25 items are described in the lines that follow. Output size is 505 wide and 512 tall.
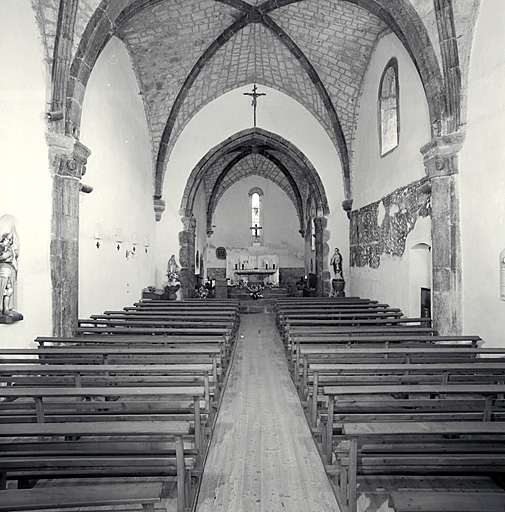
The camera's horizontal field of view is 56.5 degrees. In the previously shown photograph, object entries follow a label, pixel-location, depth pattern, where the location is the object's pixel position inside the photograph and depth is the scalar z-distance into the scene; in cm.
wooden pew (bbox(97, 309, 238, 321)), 1007
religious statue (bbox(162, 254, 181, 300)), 1584
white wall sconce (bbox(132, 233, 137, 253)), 1366
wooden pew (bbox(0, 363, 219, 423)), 473
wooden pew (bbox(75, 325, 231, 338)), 780
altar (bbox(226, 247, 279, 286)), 2467
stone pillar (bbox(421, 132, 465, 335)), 848
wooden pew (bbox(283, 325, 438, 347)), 756
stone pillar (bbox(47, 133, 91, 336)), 813
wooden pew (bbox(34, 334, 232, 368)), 666
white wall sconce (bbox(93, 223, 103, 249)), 1038
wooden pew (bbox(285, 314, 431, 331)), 898
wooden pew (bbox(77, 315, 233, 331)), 877
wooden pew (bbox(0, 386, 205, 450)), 384
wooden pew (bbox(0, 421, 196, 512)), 308
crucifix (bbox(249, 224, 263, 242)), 2912
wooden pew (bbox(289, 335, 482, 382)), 616
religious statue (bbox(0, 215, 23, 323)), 659
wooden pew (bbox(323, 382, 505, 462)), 390
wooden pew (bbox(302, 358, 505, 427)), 473
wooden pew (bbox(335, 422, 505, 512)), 317
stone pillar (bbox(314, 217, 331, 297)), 1708
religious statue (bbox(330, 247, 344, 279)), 1645
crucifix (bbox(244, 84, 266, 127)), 1625
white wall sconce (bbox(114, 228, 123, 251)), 1196
